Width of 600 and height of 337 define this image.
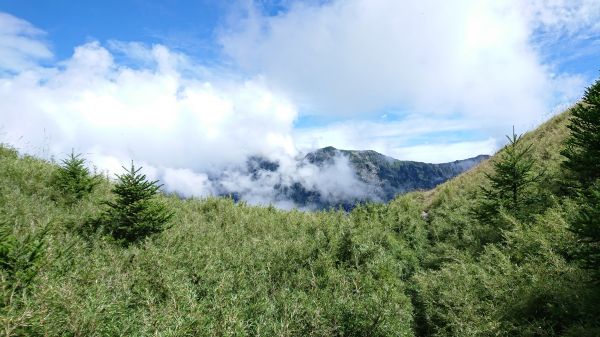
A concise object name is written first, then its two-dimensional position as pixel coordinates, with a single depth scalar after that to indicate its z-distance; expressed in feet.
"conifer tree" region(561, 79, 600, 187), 38.30
